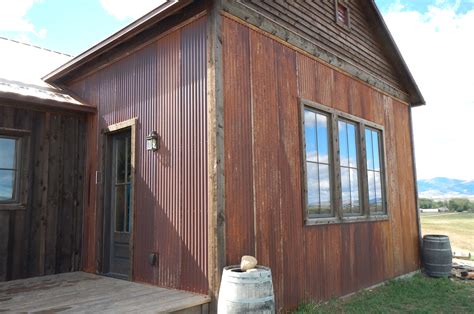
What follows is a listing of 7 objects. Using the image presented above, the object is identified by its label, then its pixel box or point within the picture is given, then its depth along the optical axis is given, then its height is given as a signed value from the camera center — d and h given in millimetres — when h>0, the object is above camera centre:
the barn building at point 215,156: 4125 +606
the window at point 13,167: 5293 +522
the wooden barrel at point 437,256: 7535 -1148
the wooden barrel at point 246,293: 3283 -801
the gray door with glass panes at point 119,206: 5191 -46
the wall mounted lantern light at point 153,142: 4652 +734
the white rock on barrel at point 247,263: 3549 -576
